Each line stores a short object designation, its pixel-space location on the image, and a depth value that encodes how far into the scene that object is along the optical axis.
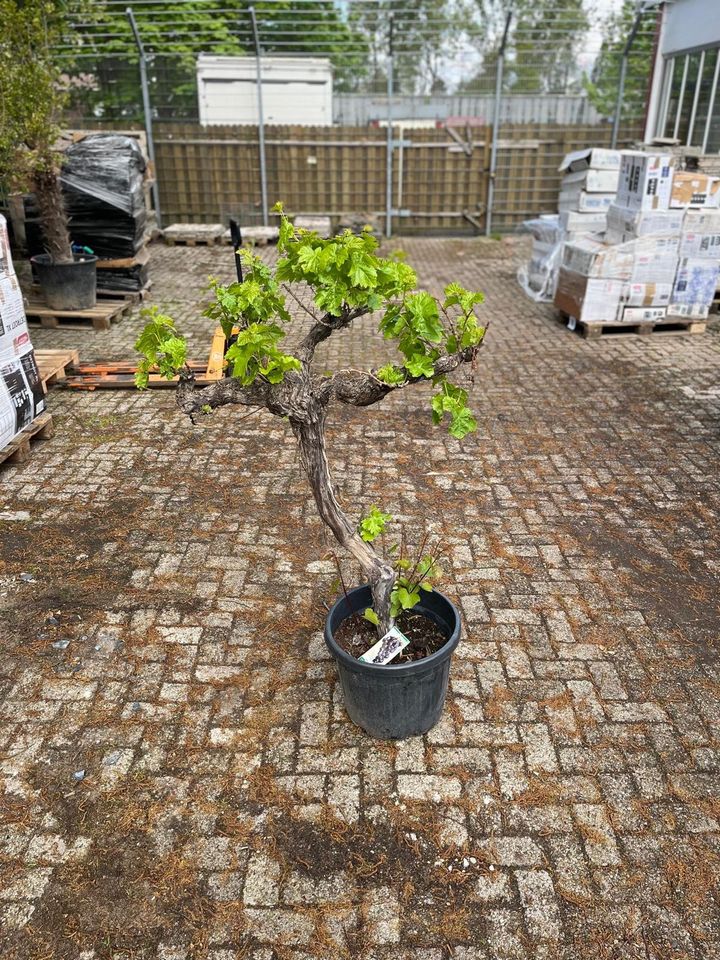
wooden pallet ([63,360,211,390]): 7.65
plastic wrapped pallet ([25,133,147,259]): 9.67
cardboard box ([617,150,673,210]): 8.73
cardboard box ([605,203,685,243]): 8.92
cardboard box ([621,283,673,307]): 9.39
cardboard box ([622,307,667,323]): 9.50
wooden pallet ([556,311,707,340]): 9.54
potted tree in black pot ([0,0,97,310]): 8.17
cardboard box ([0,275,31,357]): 5.94
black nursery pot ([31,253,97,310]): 9.32
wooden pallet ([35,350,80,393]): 7.25
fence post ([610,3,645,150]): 14.87
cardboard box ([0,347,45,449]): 5.92
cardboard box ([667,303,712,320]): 9.59
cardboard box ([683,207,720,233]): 8.99
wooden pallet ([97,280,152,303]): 10.36
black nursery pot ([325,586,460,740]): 3.29
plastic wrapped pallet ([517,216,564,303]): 11.16
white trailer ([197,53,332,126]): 15.81
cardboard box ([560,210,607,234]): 10.58
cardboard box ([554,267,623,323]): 9.35
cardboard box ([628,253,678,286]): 9.21
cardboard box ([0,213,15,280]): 6.02
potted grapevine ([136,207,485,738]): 2.98
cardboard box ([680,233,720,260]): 9.18
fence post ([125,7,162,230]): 14.38
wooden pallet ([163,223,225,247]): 14.84
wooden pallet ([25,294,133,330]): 9.46
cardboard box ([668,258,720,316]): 9.38
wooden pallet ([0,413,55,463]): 5.98
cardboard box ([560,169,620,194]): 10.49
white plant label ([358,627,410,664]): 3.37
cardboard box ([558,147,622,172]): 10.42
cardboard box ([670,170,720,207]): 8.92
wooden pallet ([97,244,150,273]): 10.09
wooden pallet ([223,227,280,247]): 14.97
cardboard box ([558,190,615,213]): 10.55
